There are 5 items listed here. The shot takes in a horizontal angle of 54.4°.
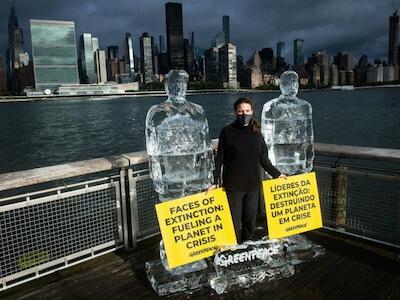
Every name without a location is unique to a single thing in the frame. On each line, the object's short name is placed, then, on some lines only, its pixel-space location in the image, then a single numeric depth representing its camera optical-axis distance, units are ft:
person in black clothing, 13.79
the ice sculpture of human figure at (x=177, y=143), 13.06
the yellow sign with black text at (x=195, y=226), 12.98
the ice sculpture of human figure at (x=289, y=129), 15.56
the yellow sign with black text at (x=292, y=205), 14.89
